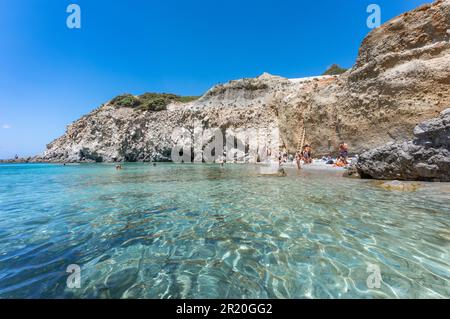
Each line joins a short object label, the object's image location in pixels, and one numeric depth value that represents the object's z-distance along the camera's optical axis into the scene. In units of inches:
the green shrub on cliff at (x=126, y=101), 2570.4
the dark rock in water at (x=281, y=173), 658.3
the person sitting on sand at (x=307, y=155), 1135.0
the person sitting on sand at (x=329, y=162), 994.8
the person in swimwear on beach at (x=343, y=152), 932.5
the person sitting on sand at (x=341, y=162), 895.1
